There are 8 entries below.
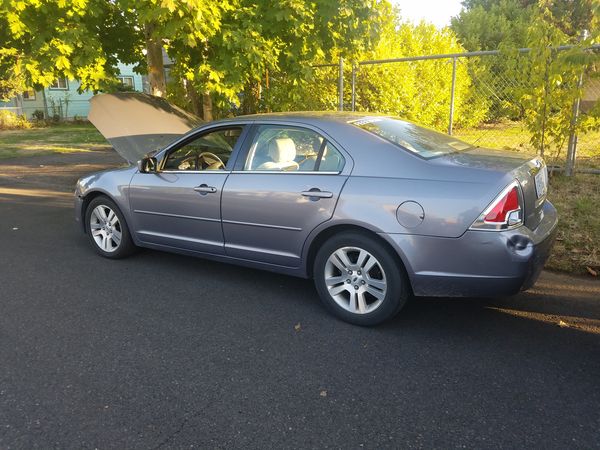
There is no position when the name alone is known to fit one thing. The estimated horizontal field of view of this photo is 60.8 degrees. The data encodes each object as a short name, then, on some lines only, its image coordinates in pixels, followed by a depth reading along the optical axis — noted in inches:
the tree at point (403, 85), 391.5
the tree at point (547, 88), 266.4
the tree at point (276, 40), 283.3
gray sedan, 132.2
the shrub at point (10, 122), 1026.3
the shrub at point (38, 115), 1137.9
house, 1159.0
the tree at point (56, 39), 282.1
